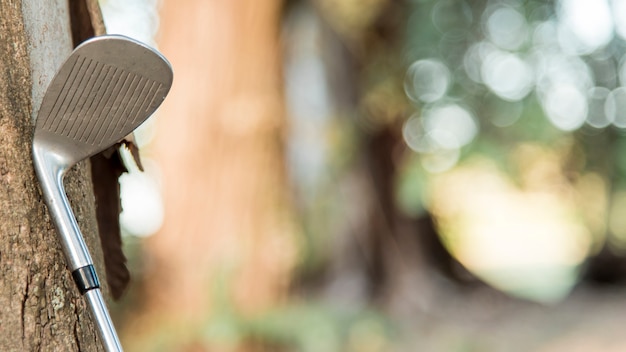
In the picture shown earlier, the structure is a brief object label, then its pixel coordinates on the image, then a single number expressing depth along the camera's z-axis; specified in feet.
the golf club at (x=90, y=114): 3.53
